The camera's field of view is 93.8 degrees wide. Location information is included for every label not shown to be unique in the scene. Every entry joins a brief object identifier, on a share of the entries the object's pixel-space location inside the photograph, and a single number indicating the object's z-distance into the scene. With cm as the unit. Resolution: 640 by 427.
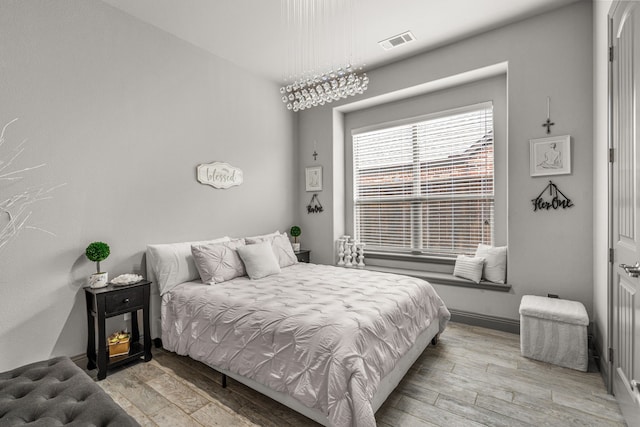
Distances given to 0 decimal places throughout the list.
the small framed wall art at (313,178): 463
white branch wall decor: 220
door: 152
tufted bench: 123
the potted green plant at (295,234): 457
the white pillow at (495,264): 324
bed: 165
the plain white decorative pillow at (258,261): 309
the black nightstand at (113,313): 237
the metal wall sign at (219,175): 352
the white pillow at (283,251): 365
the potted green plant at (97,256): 247
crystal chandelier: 270
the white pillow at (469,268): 332
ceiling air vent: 328
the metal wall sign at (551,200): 287
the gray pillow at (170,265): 281
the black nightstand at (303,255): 438
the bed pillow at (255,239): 349
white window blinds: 365
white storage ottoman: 239
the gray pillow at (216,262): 291
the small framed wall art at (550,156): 283
